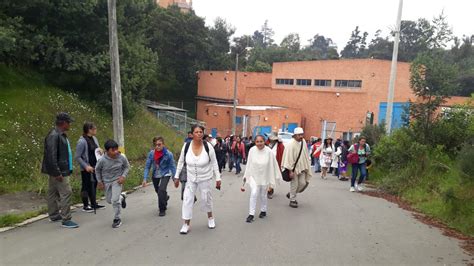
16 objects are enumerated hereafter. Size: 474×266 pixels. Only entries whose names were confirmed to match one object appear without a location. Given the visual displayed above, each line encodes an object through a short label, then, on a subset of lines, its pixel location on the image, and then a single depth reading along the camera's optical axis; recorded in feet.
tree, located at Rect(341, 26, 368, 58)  352.90
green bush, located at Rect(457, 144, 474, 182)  24.73
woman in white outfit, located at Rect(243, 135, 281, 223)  24.89
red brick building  115.85
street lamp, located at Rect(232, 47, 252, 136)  98.62
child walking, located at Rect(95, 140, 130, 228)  22.58
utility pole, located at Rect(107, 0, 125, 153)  40.06
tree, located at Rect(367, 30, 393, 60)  267.61
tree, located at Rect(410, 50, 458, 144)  40.98
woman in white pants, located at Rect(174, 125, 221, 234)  21.83
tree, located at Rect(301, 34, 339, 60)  485.32
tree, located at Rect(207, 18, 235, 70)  163.22
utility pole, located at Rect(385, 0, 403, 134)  55.15
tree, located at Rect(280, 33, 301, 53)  307.37
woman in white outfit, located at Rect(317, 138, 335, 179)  51.19
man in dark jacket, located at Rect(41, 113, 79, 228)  21.33
